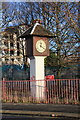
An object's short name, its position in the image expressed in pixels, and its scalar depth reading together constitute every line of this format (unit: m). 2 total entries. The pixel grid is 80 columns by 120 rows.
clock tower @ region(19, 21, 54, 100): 11.73
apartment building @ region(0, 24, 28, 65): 22.11
